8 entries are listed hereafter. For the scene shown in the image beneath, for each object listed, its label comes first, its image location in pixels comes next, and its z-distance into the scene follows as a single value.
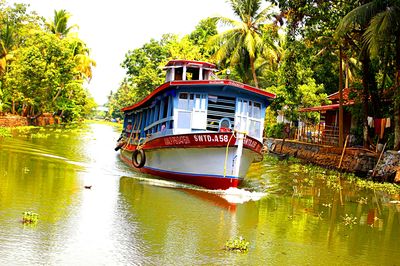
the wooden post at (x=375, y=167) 18.92
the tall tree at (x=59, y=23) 45.25
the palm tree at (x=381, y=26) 17.25
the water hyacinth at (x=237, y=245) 7.24
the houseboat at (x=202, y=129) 13.24
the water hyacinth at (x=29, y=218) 7.60
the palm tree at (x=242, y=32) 33.62
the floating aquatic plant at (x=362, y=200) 13.67
